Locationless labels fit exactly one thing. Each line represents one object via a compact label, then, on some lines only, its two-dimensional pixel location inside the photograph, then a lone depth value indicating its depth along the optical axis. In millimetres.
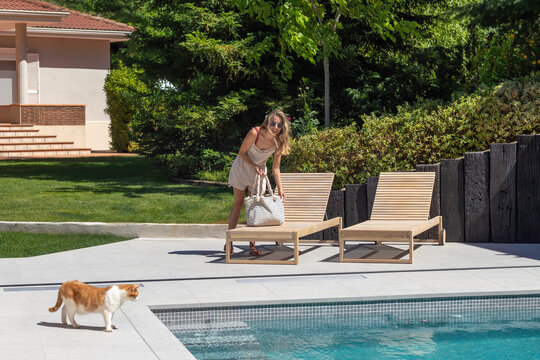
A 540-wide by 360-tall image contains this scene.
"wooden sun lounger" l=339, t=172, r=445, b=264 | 10172
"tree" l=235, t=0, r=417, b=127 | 15274
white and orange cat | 6160
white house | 29969
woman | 9609
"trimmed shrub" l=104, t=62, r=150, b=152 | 30422
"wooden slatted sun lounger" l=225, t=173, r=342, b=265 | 9553
